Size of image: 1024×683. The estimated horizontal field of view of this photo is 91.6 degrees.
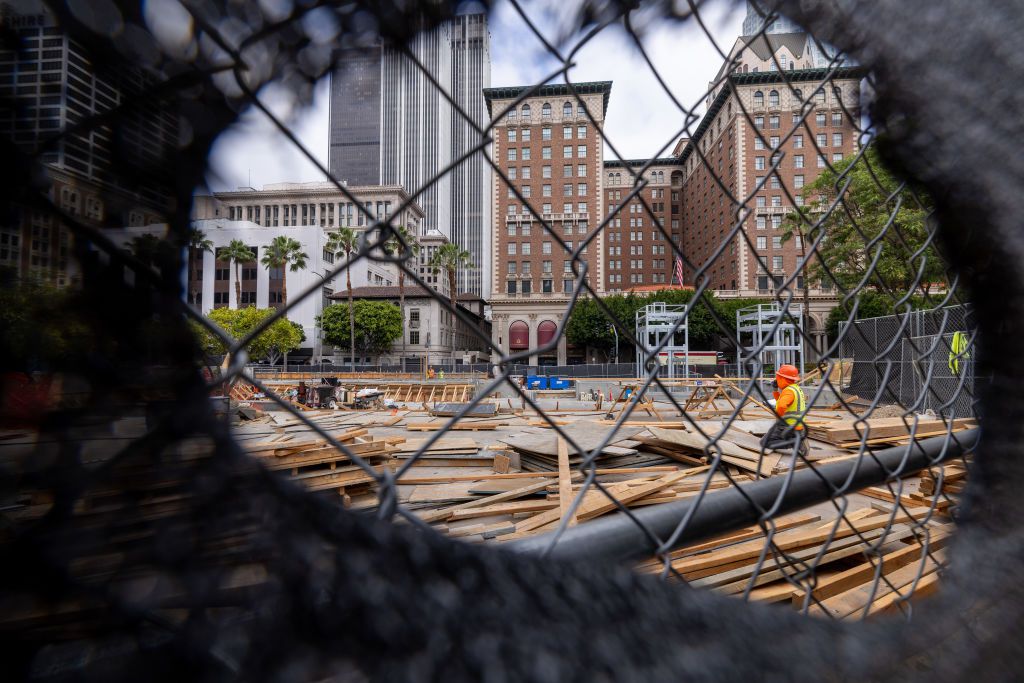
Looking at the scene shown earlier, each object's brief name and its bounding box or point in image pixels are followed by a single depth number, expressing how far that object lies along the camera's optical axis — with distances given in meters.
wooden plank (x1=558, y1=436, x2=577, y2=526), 3.19
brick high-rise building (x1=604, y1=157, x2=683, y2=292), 58.17
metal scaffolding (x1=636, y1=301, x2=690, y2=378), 16.77
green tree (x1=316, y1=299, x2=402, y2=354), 39.34
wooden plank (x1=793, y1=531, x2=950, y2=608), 2.11
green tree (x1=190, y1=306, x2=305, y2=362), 28.45
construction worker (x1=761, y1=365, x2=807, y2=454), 6.36
